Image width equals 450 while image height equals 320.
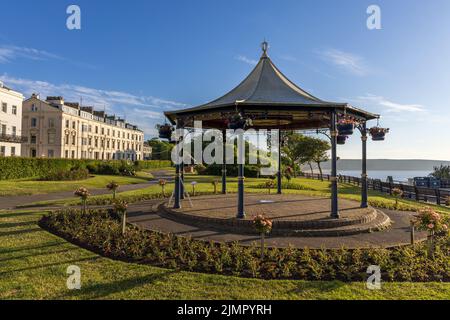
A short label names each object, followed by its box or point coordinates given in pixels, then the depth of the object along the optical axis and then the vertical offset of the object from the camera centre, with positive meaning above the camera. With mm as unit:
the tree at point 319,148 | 47500 +2536
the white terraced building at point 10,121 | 41844 +5957
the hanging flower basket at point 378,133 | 12556 +1381
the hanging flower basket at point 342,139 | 13297 +1146
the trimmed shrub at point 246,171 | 39219 -1161
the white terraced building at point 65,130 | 59469 +6946
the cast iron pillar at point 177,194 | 11998 -1396
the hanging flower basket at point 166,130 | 12746 +1416
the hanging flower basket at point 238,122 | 9453 +1367
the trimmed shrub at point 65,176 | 28984 -1584
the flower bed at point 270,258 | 5934 -2222
